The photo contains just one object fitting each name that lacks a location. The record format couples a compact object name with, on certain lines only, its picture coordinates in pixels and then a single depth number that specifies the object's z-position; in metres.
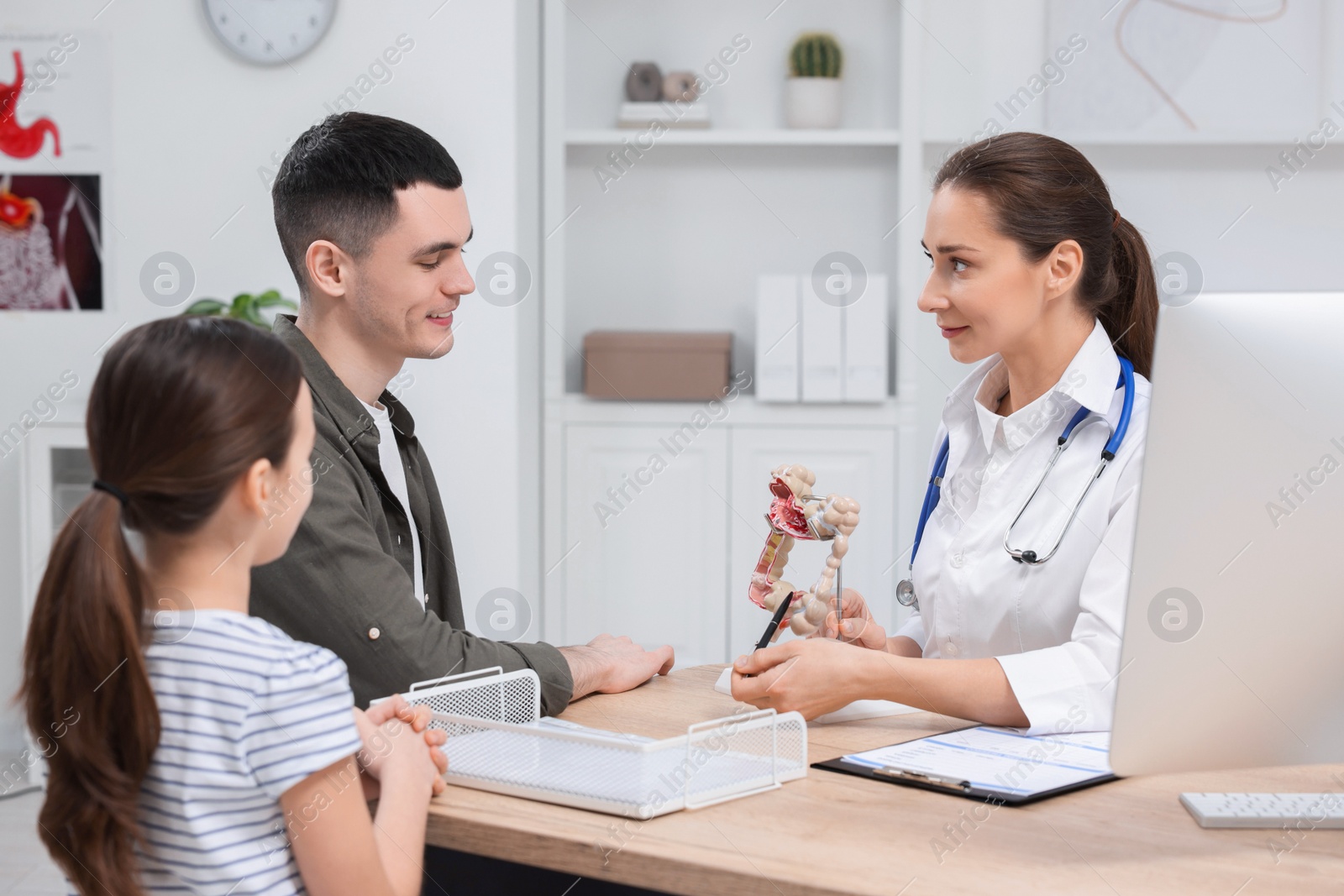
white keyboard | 1.09
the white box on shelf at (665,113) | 3.53
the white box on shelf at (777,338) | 3.40
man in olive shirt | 1.51
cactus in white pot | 3.47
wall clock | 3.20
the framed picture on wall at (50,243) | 3.39
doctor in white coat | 1.42
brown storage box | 3.46
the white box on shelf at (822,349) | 3.39
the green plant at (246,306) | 3.07
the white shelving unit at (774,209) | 3.41
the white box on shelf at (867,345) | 3.38
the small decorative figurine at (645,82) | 3.55
